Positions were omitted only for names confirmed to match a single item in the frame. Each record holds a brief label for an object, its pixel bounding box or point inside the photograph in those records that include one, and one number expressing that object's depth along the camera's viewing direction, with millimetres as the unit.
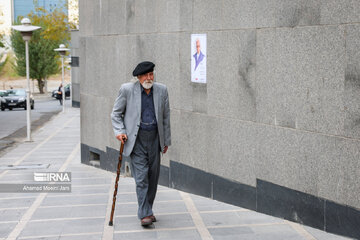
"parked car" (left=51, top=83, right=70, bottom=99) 56125
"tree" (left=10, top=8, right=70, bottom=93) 63344
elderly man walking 6355
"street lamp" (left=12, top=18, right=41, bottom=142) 17577
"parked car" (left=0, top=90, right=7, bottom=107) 38194
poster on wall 7672
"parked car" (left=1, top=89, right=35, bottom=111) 38375
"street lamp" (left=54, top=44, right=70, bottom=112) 32947
